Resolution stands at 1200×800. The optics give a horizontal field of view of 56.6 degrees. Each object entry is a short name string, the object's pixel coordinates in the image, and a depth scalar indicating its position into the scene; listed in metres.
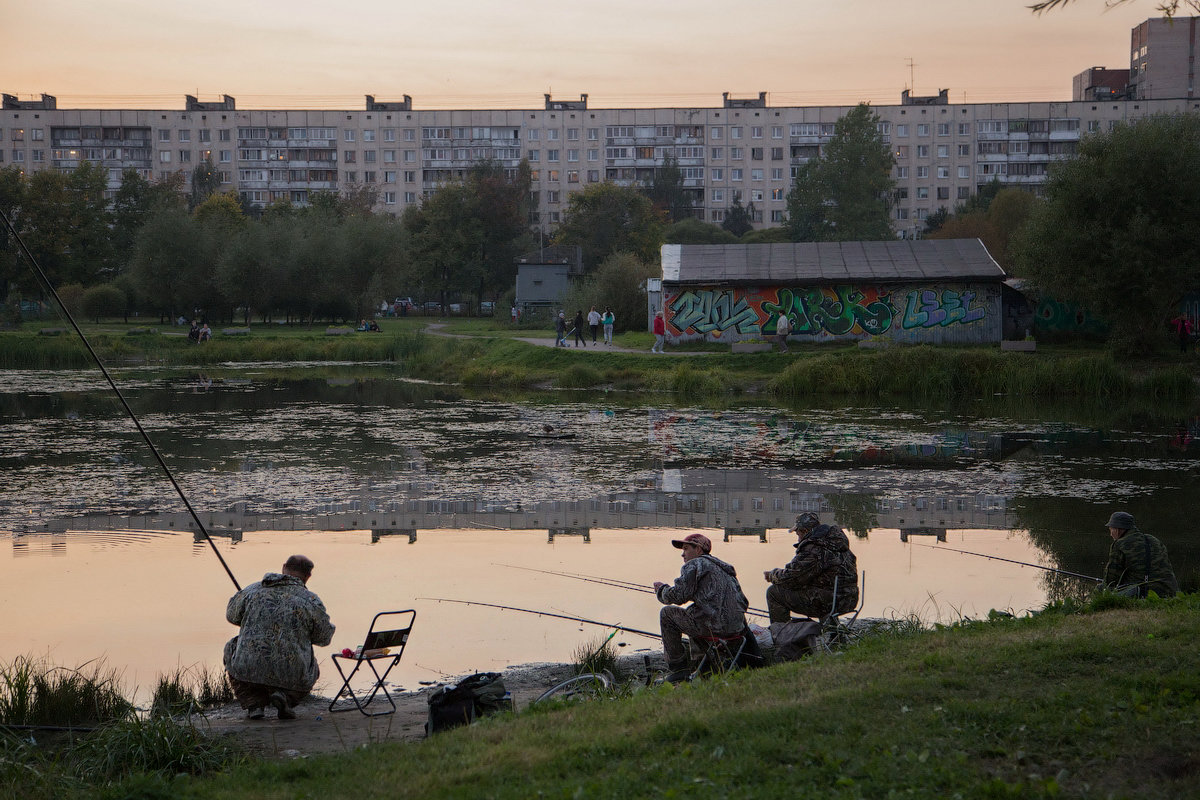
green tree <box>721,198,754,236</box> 106.00
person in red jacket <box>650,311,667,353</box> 40.31
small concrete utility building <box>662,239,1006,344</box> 40.62
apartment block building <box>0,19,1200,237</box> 112.50
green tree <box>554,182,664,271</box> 84.38
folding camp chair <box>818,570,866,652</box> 8.93
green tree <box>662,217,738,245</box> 85.69
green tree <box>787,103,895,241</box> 86.12
